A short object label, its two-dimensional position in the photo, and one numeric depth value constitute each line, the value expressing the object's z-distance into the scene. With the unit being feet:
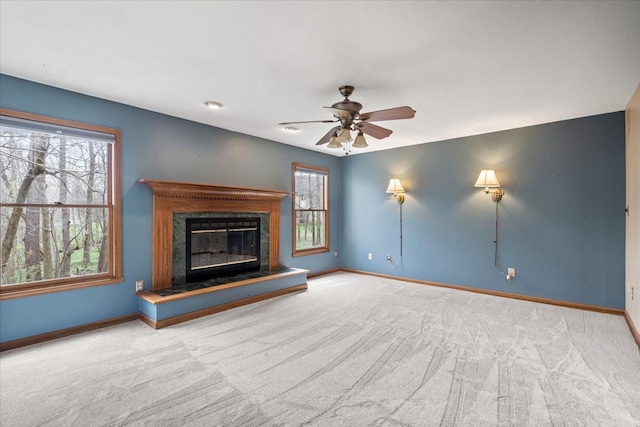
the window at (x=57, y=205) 9.38
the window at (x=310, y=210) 18.42
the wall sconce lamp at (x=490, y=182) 14.44
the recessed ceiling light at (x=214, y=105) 11.19
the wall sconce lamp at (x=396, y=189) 17.83
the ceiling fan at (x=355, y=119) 8.86
